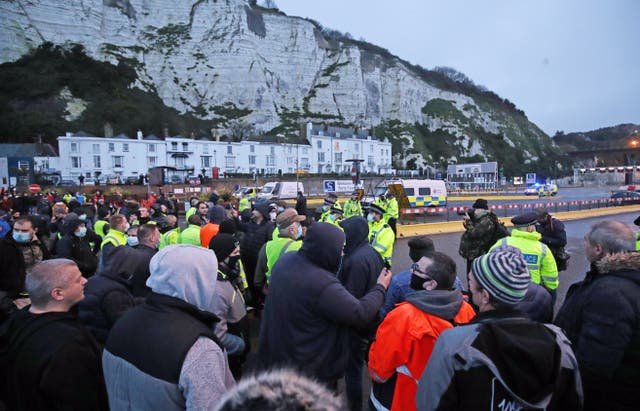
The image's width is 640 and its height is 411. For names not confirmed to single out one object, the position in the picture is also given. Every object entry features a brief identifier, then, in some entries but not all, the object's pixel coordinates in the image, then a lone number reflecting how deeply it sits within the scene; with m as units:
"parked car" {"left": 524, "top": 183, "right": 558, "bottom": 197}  38.84
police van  26.08
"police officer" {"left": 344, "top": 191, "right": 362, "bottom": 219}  12.22
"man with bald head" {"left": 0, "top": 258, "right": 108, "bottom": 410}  2.00
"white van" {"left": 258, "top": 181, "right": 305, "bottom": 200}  32.53
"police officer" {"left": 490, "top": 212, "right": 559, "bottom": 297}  4.40
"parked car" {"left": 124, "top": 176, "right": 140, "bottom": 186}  40.19
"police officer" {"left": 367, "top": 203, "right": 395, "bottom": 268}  5.41
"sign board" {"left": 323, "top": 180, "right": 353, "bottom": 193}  37.19
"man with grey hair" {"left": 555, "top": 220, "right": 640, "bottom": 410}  2.22
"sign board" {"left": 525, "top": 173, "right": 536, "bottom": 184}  54.09
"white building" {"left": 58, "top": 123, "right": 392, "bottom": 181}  52.44
